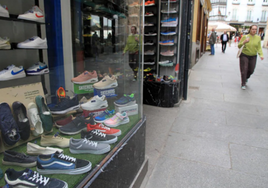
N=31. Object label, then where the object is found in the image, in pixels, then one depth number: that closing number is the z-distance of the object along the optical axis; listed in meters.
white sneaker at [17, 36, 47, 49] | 2.32
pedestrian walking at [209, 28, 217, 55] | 16.45
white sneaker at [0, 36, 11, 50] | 2.09
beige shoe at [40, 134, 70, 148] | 1.69
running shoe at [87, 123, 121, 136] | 1.93
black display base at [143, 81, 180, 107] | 4.80
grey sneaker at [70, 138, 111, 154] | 1.60
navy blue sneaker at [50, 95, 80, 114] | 2.19
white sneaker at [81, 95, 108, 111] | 2.40
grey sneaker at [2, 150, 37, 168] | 1.43
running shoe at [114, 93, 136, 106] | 2.53
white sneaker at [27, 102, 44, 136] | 1.84
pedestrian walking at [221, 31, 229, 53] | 17.20
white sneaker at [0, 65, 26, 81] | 2.08
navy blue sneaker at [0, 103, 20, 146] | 1.60
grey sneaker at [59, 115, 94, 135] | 1.92
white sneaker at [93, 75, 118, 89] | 2.71
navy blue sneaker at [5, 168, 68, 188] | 1.17
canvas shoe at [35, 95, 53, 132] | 1.93
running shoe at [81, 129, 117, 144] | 1.74
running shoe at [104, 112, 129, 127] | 2.16
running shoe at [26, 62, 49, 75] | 2.39
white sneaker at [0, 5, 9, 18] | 1.96
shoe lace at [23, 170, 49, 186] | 1.19
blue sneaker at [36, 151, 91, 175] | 1.35
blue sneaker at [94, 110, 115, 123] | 2.24
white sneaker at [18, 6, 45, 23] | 2.28
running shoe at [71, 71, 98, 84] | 2.73
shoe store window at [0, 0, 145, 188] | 1.46
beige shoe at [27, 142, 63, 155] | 1.58
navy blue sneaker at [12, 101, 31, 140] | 1.73
